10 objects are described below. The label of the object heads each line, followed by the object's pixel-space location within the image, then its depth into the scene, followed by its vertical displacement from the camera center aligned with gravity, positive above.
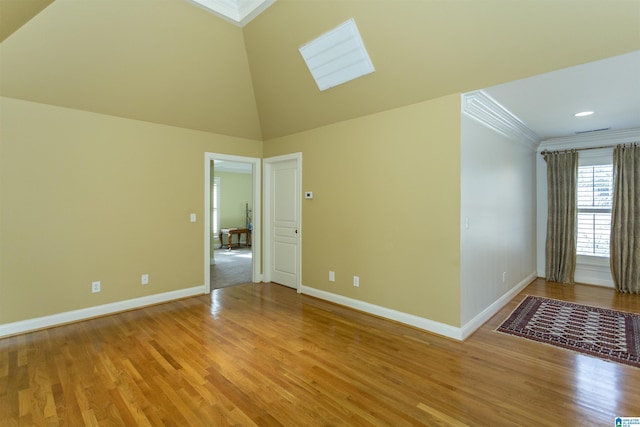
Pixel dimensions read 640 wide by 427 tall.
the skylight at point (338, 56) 2.92 +1.64
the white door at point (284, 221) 4.79 -0.17
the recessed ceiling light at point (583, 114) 3.73 +1.25
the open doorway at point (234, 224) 5.20 -0.38
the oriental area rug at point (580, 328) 2.81 -1.26
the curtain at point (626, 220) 4.56 -0.11
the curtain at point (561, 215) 5.13 -0.04
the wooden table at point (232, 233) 9.23 -0.68
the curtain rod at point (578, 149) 4.81 +1.07
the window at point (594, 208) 4.89 +0.08
